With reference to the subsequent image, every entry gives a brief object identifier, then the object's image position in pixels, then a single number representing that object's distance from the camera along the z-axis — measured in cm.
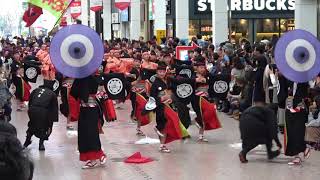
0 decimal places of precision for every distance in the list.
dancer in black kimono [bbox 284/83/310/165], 1046
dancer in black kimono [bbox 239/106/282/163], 1077
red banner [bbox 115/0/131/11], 3244
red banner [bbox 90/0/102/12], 4019
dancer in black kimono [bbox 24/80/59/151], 1191
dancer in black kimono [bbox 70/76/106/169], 1033
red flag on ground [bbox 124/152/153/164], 1095
